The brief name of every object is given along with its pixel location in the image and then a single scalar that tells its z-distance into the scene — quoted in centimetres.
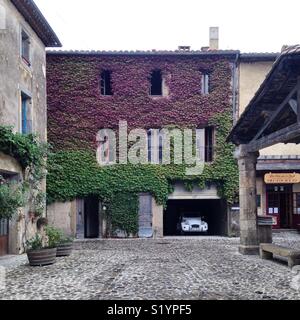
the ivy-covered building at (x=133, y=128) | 2072
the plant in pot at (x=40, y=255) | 1126
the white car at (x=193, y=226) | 2189
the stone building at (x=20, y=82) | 1332
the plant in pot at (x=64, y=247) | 1312
